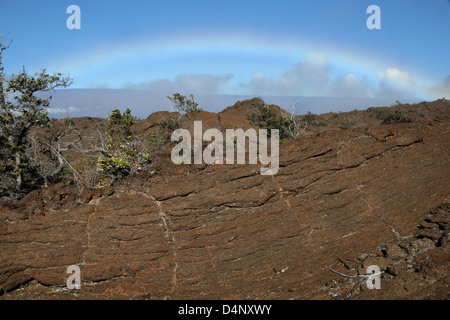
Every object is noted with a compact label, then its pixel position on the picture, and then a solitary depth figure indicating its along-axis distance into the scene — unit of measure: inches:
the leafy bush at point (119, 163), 296.8
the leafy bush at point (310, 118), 1457.7
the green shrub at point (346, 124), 1334.8
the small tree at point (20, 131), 365.7
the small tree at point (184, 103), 1050.1
